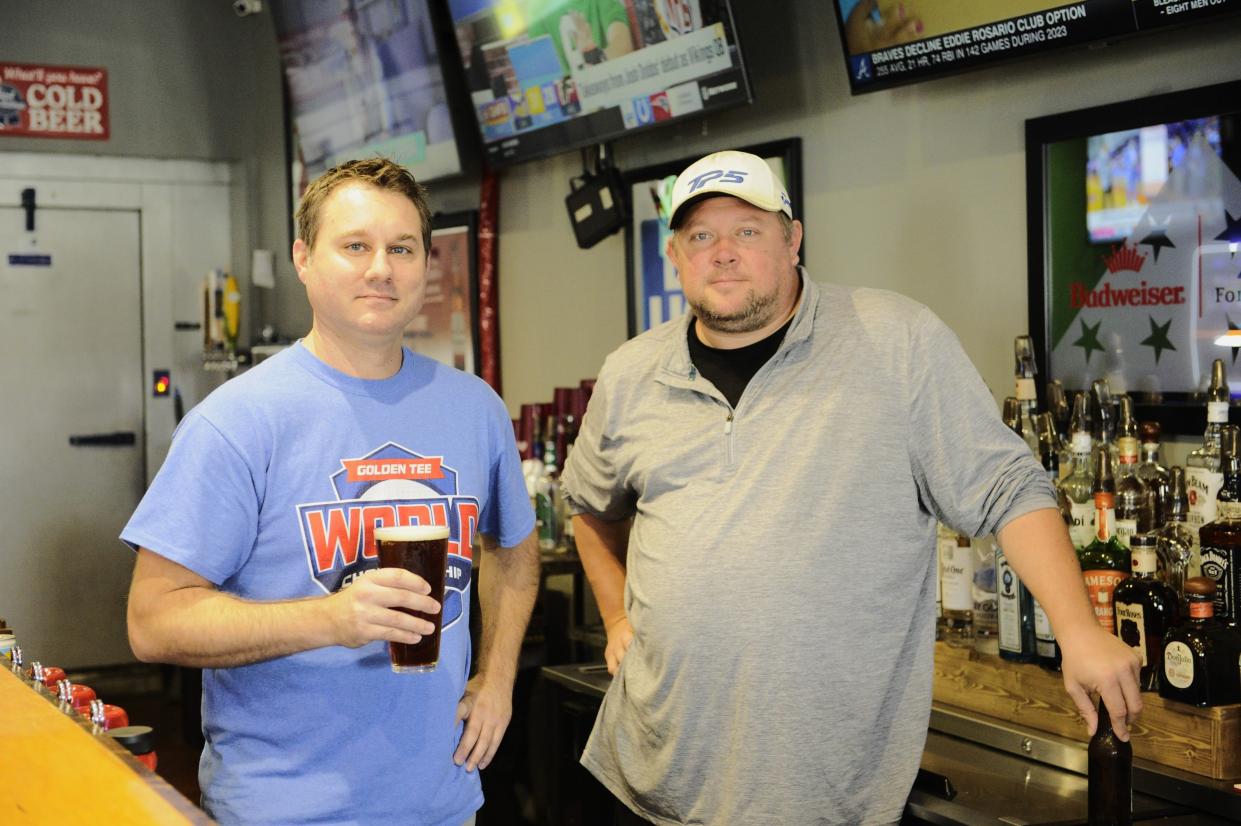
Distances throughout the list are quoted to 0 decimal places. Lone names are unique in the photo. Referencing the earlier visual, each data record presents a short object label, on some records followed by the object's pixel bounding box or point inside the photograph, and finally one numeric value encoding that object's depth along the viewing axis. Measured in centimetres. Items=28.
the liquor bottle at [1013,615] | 241
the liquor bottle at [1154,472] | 240
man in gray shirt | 209
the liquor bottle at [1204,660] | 204
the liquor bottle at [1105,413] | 255
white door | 656
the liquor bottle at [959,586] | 259
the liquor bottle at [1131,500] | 235
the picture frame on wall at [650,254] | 401
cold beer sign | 651
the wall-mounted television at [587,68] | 356
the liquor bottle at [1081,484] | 244
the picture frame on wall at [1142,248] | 251
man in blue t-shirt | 165
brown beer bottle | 196
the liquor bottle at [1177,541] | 230
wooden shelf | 205
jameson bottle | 229
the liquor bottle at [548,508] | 398
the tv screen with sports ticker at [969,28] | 252
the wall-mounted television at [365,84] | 501
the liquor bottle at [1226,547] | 217
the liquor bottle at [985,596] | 255
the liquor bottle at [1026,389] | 258
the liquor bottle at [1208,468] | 229
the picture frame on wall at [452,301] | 520
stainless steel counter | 205
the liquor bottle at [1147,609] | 217
